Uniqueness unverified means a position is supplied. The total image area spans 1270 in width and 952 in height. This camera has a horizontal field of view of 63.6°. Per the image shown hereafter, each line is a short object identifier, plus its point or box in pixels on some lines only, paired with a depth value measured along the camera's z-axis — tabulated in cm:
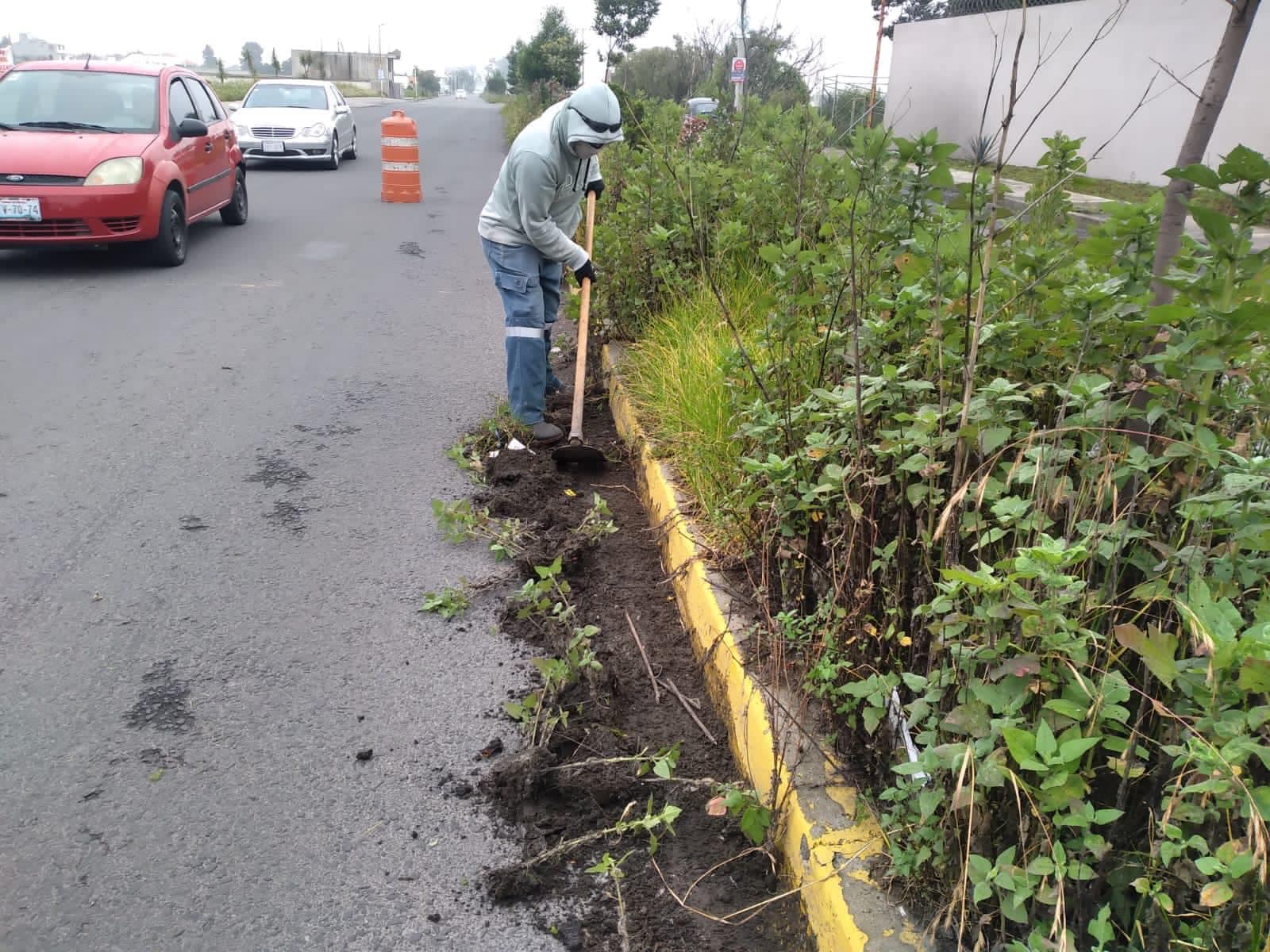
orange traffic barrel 1455
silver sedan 1789
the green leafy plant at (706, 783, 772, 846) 259
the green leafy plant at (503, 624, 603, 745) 317
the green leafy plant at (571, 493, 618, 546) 448
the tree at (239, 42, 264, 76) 5259
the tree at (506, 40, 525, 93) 4825
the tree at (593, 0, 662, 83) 4272
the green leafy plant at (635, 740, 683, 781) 285
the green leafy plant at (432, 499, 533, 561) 443
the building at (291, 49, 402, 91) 7906
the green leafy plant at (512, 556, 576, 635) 378
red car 877
